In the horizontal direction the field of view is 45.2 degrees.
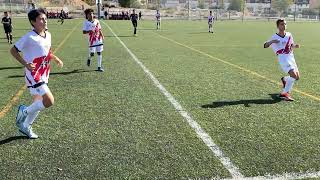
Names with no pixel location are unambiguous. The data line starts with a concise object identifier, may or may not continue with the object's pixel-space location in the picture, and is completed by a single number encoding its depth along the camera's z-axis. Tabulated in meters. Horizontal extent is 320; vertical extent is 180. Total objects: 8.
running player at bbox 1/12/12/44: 22.89
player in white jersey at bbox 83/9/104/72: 12.69
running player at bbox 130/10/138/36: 29.71
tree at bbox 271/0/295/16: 154.73
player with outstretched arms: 8.48
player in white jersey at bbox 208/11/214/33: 34.72
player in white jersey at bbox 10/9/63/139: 5.51
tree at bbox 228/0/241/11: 152.12
